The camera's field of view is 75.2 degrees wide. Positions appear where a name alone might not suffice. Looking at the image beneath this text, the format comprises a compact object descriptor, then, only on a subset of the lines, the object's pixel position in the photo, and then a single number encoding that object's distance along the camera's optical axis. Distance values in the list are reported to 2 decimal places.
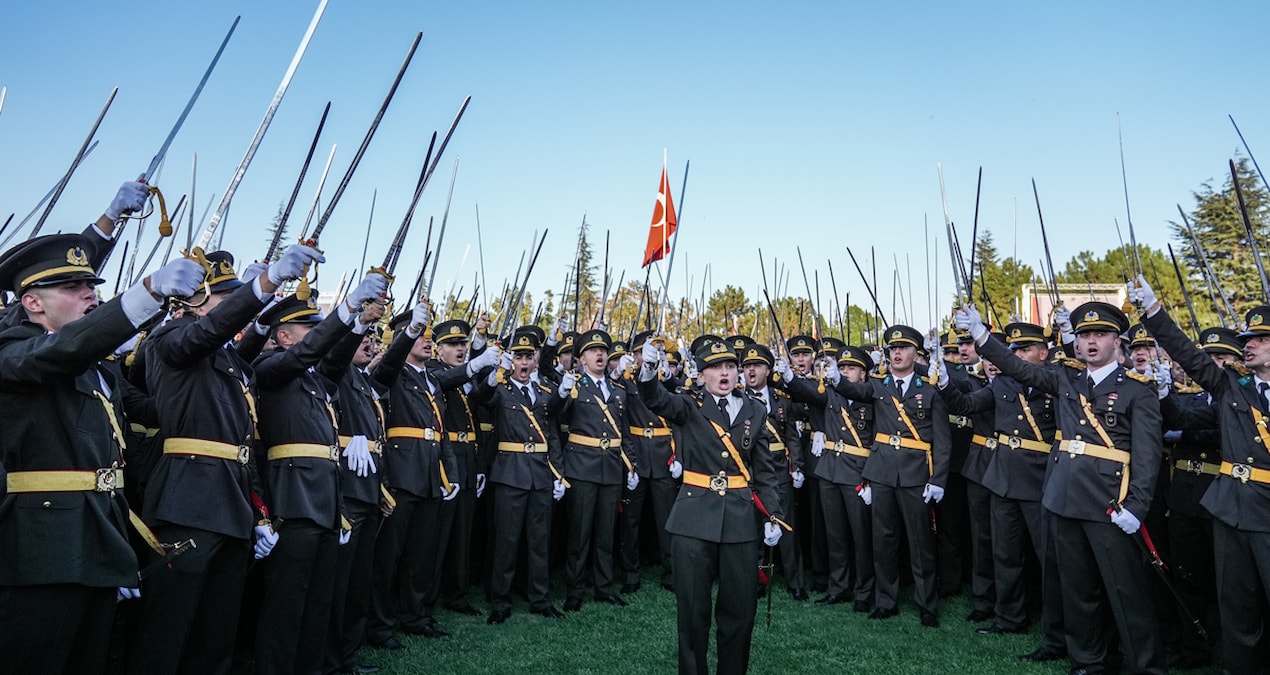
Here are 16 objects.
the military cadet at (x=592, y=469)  8.70
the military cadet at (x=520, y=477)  8.08
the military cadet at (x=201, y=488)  4.18
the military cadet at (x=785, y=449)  9.07
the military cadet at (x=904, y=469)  8.32
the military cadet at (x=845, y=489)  8.88
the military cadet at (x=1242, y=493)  5.61
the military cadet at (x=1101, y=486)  6.07
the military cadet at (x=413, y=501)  7.01
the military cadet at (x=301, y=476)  5.12
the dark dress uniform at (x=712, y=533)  5.61
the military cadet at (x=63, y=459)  3.21
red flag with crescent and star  10.27
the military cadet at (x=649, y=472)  9.75
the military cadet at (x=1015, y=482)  7.62
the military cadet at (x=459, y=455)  8.23
